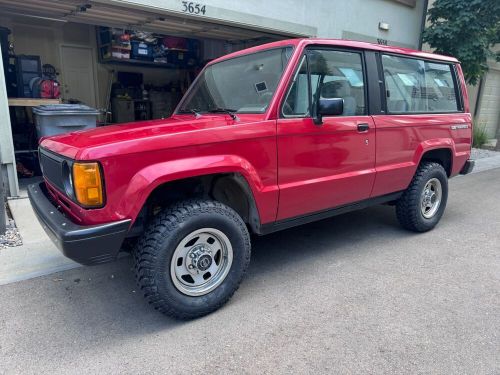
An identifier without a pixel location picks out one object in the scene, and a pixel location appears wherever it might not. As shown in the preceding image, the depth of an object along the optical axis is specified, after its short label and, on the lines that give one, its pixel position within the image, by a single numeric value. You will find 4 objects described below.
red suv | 2.42
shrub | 12.20
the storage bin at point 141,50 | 9.16
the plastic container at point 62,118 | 5.34
